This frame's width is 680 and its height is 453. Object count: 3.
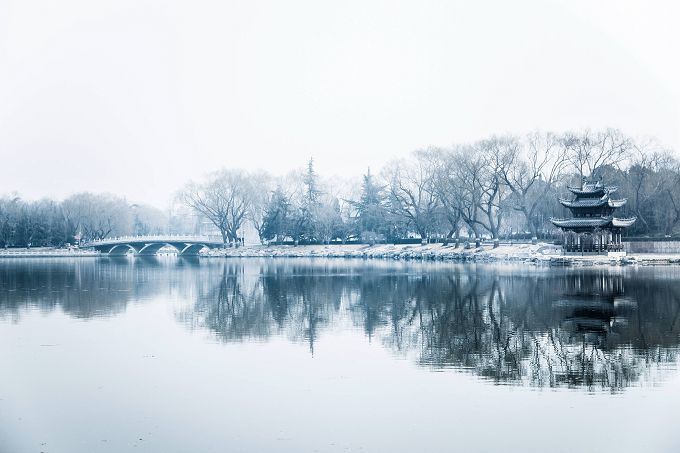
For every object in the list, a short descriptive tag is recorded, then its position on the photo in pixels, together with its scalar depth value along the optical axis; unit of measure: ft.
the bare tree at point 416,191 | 256.25
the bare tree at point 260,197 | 313.32
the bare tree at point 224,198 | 311.68
